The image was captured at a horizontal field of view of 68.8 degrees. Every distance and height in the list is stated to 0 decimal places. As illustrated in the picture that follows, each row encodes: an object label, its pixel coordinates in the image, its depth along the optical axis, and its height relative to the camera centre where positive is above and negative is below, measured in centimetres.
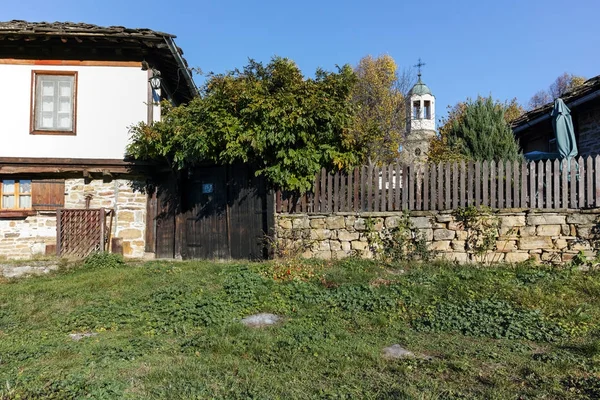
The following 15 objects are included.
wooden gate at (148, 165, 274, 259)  937 -26
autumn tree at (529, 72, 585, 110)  3392 +956
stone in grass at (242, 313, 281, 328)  560 -149
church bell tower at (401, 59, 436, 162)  2605 +562
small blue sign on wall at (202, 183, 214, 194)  1018 +43
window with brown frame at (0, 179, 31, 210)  1075 +26
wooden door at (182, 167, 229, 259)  997 -22
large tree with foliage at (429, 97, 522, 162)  1347 +242
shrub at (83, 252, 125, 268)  933 -119
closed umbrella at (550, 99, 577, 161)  899 +157
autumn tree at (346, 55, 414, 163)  2295 +627
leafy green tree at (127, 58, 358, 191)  842 +166
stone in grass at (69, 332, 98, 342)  532 -161
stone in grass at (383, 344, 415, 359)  444 -151
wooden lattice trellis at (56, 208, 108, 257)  1013 -61
